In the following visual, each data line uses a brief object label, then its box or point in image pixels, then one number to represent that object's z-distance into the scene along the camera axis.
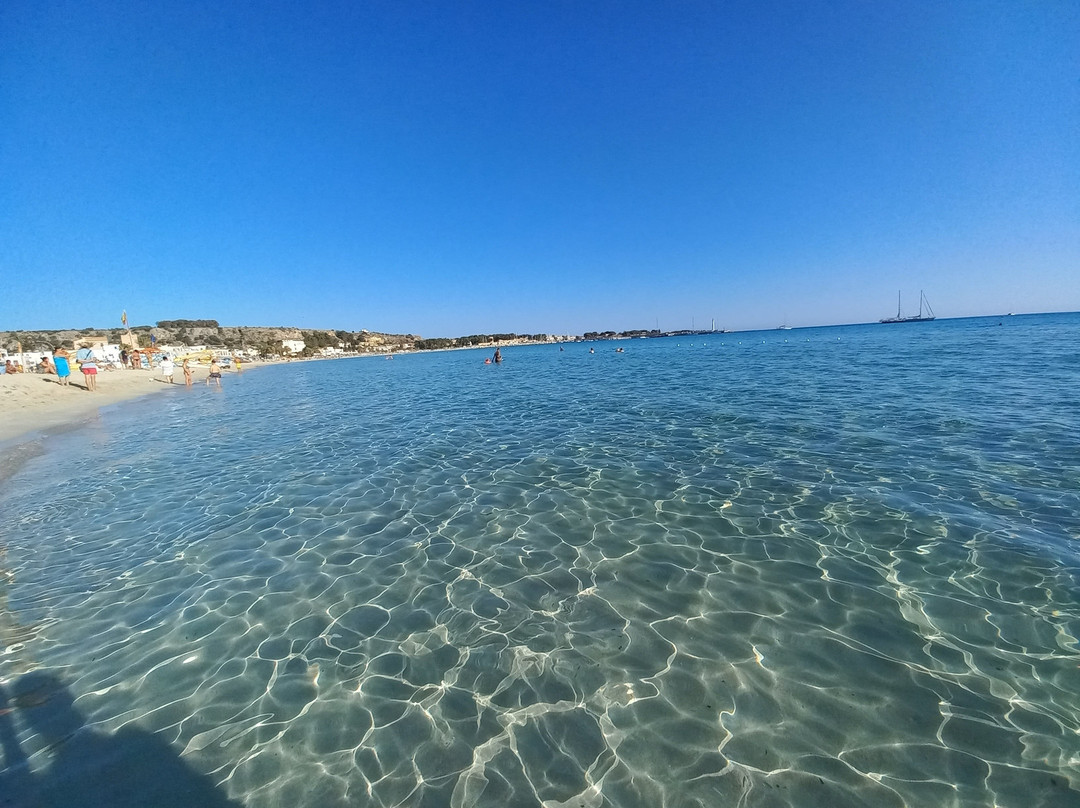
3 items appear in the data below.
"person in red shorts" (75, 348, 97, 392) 27.65
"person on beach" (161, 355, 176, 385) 37.88
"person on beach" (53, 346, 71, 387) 28.23
